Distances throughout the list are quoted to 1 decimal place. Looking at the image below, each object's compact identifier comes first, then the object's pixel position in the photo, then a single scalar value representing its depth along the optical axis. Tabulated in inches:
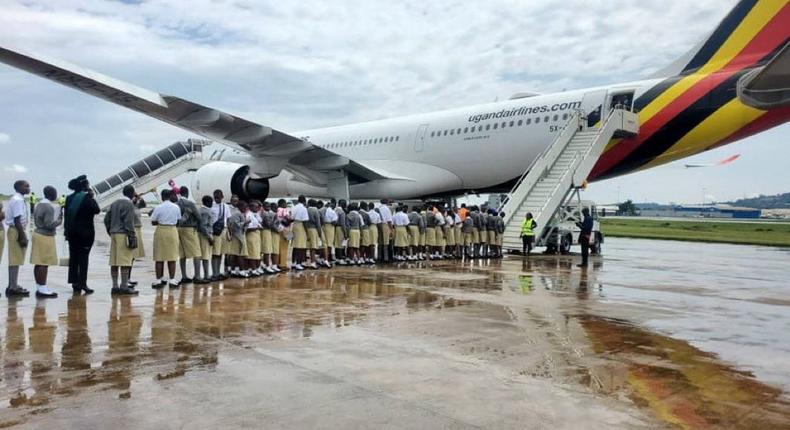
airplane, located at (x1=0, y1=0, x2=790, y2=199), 585.6
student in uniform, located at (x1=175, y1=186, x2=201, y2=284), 390.0
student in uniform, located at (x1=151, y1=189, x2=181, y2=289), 375.9
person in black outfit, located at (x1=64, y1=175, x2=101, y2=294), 349.4
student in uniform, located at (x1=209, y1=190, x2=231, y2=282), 413.4
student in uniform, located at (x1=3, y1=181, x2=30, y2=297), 336.5
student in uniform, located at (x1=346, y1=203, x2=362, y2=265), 538.9
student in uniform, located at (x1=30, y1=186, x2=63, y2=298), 336.2
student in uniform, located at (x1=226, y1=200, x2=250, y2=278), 432.4
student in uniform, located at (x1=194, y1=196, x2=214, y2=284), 399.2
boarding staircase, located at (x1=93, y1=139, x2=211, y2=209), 1190.3
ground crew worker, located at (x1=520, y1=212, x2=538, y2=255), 645.9
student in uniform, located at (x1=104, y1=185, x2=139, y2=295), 349.4
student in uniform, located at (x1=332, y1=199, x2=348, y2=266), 531.2
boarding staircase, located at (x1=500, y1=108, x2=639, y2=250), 655.8
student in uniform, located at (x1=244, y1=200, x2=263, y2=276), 441.4
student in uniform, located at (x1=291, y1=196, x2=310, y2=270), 490.3
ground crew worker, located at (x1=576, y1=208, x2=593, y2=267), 554.9
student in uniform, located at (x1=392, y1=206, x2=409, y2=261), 581.6
